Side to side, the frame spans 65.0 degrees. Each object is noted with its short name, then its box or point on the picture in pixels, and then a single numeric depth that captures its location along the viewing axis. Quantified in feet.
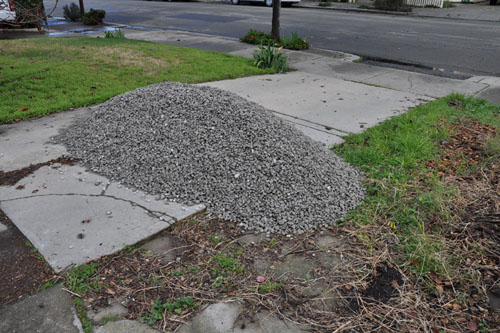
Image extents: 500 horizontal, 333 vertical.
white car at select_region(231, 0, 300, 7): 75.10
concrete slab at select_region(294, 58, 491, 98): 22.76
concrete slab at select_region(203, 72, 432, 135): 17.92
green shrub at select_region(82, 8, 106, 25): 48.20
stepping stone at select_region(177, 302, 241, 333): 7.30
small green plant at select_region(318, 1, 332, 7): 74.13
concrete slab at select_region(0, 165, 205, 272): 9.21
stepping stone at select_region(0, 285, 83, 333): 7.15
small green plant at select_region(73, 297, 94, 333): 7.18
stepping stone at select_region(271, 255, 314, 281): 8.71
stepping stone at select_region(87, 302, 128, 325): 7.41
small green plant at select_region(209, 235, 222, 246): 9.71
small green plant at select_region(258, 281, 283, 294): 8.22
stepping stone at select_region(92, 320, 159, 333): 7.17
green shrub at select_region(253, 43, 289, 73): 26.69
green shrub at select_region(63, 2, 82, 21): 51.70
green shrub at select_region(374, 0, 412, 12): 65.80
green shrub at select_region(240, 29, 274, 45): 34.81
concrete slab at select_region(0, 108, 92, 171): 13.28
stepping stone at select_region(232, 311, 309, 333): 7.32
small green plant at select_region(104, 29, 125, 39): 36.76
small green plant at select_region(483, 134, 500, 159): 14.15
